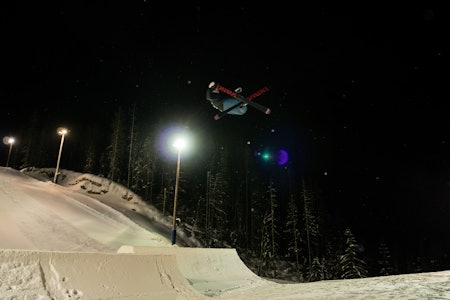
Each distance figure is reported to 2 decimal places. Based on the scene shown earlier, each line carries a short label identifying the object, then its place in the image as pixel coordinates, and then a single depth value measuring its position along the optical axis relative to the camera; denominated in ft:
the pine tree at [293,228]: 131.51
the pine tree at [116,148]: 133.72
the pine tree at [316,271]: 110.83
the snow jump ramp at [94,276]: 18.66
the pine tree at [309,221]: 133.49
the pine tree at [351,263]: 94.58
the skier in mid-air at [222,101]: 60.85
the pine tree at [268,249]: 123.44
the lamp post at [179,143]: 51.53
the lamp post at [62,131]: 82.56
